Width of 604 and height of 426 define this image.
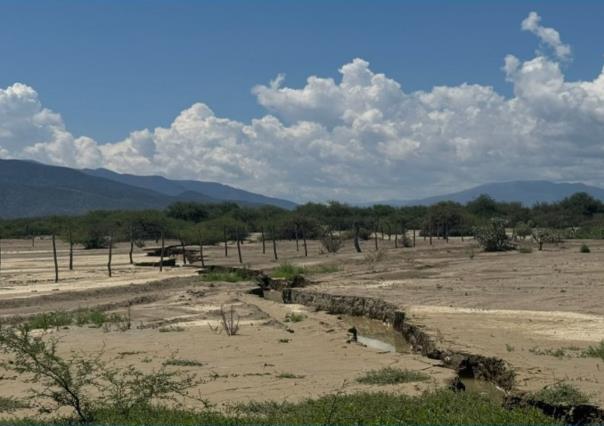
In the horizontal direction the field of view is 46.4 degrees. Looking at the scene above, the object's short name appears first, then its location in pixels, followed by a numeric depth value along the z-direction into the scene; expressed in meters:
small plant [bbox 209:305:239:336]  19.45
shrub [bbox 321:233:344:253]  55.28
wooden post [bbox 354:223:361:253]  56.44
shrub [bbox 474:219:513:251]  52.78
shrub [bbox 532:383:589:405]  10.62
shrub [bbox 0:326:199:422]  9.98
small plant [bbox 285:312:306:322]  22.81
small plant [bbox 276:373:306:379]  13.68
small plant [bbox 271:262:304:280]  37.21
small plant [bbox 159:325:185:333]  20.27
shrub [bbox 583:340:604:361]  14.07
